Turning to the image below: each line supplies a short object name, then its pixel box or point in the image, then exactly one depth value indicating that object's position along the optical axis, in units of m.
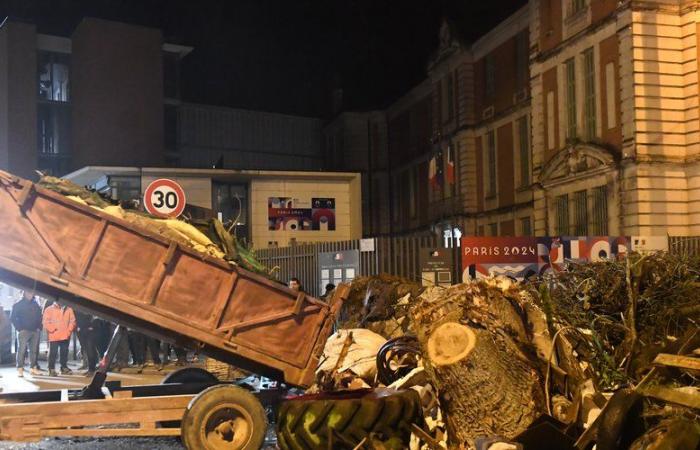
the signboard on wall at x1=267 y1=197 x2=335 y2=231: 32.03
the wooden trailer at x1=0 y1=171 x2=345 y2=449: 7.21
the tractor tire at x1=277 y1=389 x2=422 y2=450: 6.86
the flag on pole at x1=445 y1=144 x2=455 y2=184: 43.41
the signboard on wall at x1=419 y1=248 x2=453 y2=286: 15.73
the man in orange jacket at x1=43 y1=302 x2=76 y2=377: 16.92
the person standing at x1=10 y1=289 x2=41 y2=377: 16.78
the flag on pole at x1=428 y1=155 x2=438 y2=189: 42.24
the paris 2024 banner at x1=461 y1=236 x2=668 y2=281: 15.34
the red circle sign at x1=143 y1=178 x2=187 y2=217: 12.46
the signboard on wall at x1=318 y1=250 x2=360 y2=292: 17.39
